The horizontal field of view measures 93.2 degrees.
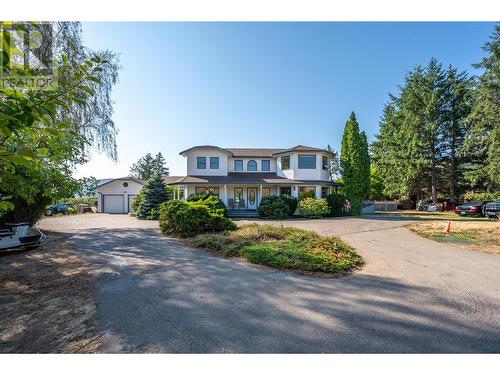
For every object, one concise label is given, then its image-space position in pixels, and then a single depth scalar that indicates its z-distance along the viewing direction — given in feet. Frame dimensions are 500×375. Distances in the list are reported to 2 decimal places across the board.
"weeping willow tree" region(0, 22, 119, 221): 5.45
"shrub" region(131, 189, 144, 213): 80.67
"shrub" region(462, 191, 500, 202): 77.66
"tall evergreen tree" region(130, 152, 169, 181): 211.41
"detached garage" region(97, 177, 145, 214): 105.70
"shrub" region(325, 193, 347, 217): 66.54
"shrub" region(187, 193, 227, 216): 62.03
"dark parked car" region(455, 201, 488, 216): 63.98
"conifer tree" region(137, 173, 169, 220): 69.21
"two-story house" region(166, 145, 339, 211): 71.36
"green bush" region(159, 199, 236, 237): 32.60
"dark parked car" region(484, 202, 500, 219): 57.12
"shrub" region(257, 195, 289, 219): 61.41
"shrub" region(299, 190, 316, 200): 70.00
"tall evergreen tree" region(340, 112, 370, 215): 70.28
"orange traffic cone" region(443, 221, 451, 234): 36.55
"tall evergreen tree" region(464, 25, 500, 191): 71.67
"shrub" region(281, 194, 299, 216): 64.03
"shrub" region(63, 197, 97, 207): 108.55
